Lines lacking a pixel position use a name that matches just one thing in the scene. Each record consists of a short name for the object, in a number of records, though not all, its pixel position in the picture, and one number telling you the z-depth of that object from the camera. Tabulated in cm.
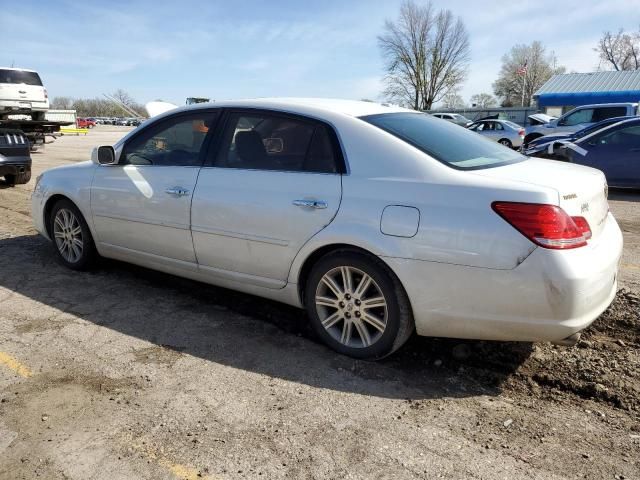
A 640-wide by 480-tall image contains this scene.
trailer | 1961
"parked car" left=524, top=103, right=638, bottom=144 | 1769
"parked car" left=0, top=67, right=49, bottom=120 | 1977
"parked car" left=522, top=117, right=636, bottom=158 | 1145
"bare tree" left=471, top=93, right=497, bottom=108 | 7969
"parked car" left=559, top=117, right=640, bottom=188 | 1002
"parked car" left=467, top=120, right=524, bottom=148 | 2233
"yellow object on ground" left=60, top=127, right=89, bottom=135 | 3441
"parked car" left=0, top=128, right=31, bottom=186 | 977
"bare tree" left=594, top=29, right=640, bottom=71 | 7369
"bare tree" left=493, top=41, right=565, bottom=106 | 7875
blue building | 3450
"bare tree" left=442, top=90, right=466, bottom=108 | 6328
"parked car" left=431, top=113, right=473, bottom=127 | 3392
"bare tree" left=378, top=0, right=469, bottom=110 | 6084
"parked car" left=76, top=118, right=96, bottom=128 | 5435
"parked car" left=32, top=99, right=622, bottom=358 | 279
